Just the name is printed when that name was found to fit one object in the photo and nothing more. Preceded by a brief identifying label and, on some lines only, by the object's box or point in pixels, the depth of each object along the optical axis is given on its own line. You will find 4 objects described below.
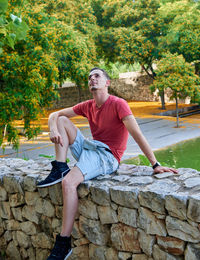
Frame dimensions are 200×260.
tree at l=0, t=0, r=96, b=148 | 6.73
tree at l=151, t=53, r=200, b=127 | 14.02
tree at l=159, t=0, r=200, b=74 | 16.52
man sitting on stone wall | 2.60
